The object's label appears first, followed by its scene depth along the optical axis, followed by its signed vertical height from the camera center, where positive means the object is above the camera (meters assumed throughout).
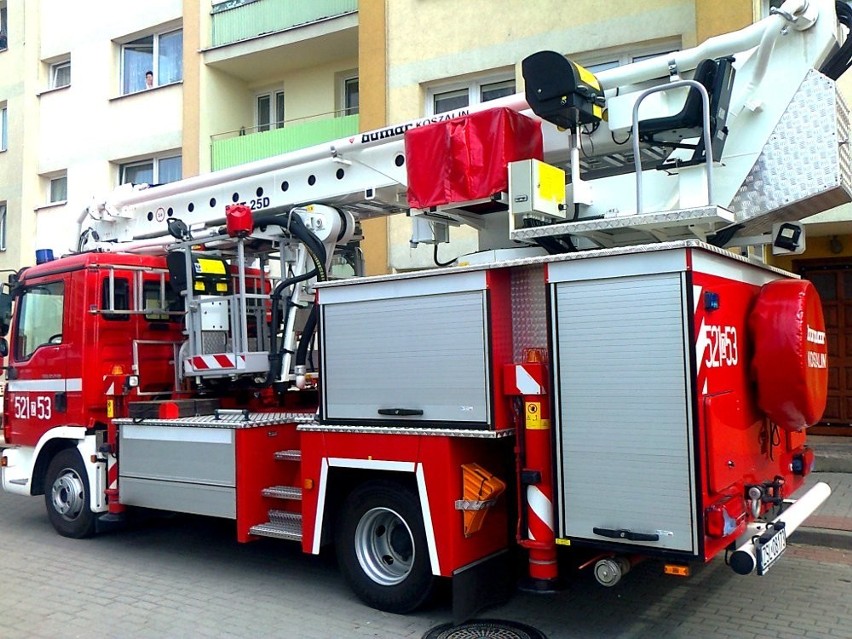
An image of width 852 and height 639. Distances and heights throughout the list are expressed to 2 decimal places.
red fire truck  4.52 +0.09
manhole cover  5.12 -1.70
